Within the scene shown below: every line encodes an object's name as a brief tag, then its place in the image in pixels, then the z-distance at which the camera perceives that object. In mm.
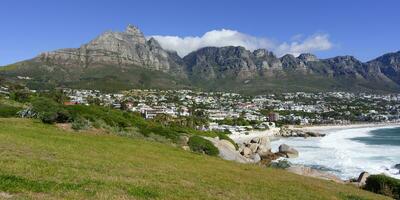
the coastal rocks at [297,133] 152375
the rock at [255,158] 67338
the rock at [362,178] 42688
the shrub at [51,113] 46562
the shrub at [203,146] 49000
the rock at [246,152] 72625
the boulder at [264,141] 89444
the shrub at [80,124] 43875
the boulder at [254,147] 83344
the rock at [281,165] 48484
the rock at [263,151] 82538
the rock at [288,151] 82400
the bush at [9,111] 53219
